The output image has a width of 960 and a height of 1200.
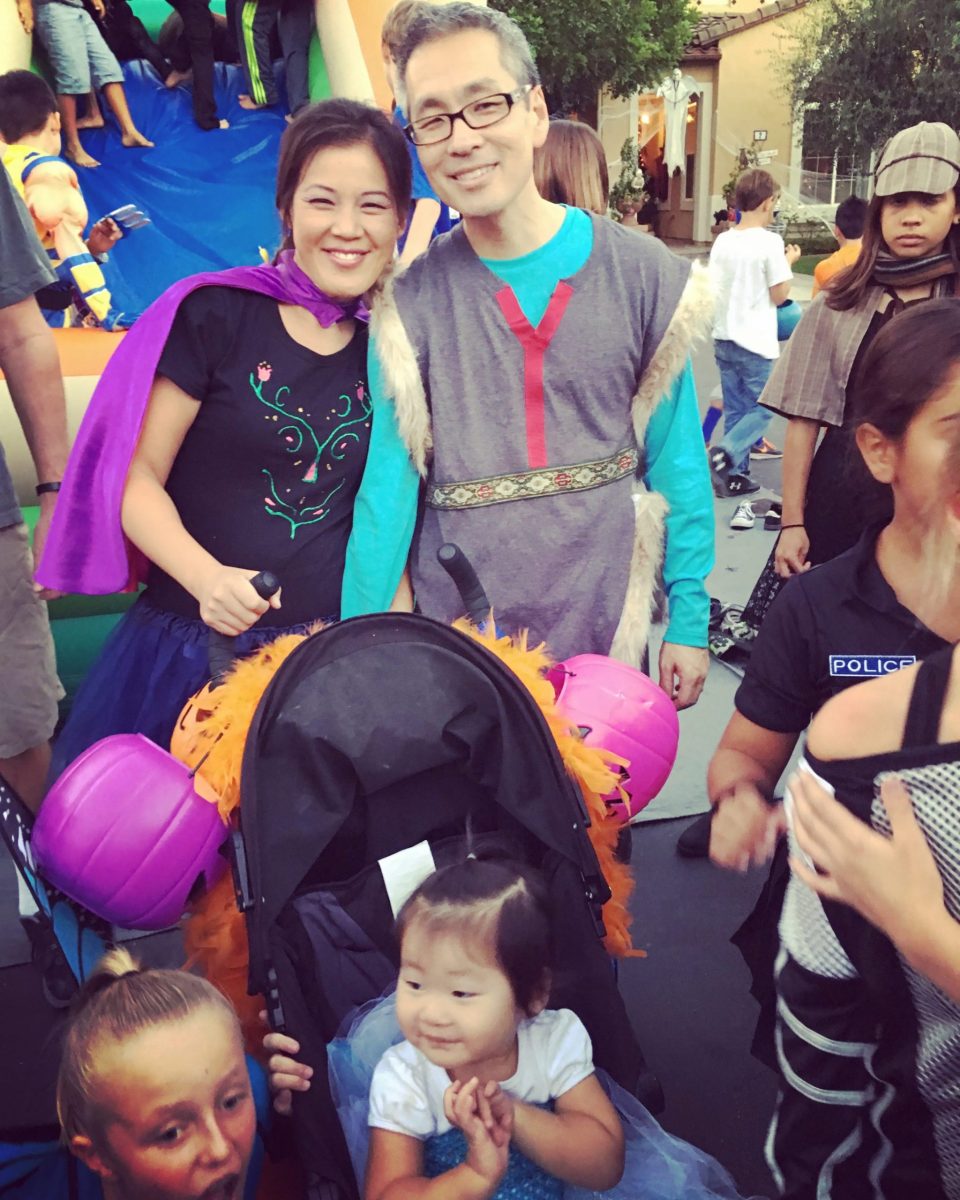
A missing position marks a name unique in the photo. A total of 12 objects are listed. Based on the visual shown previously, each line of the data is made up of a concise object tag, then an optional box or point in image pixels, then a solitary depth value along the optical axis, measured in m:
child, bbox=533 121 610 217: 3.03
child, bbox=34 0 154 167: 5.71
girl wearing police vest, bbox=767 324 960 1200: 0.90
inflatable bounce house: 5.67
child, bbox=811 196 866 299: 6.24
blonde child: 1.17
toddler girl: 1.30
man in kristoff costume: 1.67
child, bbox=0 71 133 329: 4.68
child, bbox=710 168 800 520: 5.91
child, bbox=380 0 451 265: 3.11
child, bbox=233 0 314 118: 5.84
